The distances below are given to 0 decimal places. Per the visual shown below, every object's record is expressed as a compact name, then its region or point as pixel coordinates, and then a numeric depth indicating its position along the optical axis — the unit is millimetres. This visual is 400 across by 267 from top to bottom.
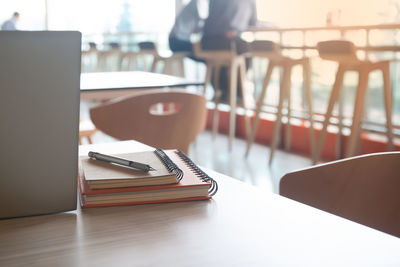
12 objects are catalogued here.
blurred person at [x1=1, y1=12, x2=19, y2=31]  8478
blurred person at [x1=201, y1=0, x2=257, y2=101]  5414
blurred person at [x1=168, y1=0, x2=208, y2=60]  6180
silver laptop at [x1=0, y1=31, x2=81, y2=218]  677
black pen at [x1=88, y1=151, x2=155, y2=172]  854
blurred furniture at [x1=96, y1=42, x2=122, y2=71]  7920
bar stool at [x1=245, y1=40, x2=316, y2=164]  4074
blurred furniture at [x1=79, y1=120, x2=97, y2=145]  3035
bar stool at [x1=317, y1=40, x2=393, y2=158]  3355
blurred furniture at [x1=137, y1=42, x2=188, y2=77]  5996
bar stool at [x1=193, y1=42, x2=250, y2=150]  4750
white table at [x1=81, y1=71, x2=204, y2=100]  2238
